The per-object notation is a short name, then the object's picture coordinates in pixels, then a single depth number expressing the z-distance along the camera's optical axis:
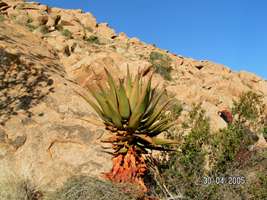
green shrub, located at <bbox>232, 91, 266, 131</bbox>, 10.89
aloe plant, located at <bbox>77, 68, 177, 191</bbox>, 6.54
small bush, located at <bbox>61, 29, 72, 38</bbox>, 19.68
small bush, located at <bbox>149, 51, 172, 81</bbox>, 19.49
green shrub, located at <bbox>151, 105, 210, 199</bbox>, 6.76
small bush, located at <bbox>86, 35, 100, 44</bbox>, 22.56
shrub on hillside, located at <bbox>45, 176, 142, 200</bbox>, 5.75
